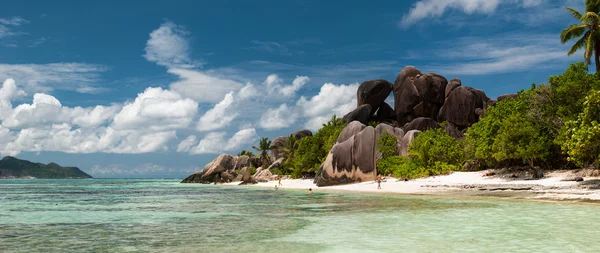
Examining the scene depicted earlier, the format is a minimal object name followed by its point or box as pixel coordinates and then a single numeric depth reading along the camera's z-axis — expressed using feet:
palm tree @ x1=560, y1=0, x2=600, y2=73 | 106.83
